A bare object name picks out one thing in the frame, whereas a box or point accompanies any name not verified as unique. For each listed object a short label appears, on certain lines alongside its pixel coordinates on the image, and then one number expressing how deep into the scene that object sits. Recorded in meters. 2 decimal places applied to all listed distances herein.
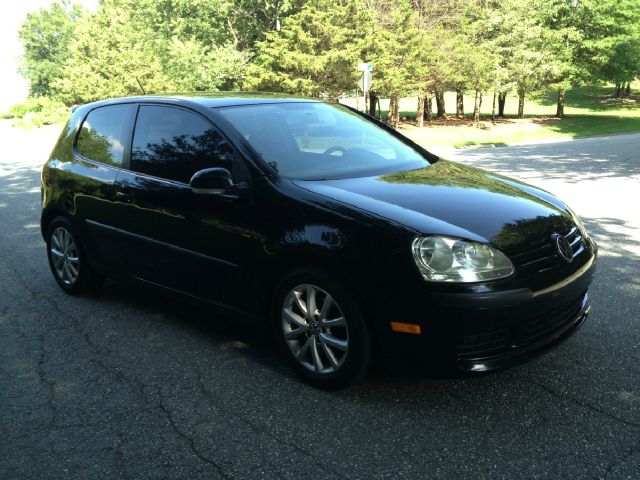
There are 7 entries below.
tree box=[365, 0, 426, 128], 31.80
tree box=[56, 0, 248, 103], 38.16
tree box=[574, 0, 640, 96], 39.59
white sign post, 21.18
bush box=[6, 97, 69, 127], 40.59
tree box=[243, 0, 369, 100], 30.25
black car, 2.94
